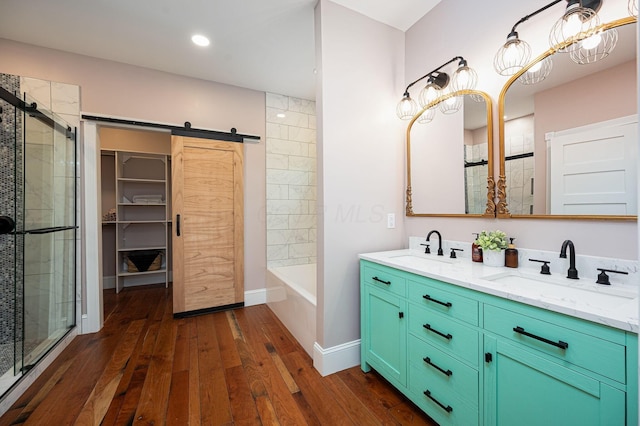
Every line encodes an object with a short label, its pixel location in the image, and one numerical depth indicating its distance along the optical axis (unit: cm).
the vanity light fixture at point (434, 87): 168
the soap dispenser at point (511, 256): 143
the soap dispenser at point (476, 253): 160
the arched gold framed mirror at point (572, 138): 112
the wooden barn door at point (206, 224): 278
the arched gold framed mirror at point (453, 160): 165
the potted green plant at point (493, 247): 146
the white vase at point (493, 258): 146
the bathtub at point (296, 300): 207
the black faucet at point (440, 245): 186
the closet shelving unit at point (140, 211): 369
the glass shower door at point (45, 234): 190
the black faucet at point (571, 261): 119
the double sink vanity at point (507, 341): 78
